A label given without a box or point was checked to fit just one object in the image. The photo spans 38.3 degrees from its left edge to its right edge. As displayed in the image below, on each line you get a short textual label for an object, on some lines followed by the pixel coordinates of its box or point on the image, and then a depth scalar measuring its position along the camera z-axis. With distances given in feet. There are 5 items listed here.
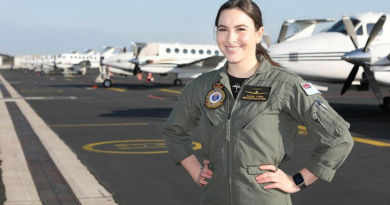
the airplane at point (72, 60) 269.69
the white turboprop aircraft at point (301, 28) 86.54
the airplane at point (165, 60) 133.59
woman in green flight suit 10.19
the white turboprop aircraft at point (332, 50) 58.90
